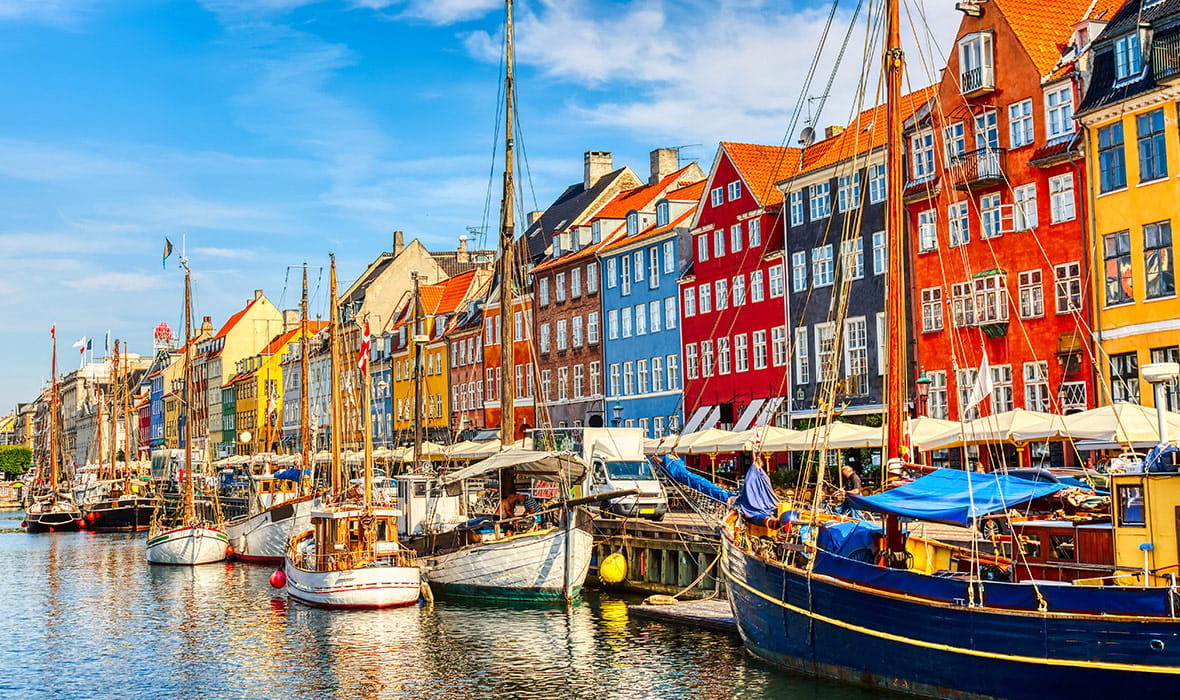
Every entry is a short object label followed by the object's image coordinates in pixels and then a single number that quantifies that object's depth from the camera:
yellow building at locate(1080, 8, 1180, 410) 38.53
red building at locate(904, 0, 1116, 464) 43.16
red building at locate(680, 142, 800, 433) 58.75
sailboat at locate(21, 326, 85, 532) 91.56
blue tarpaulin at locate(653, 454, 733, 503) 31.05
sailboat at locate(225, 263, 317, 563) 56.69
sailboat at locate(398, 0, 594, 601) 37.38
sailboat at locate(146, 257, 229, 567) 58.78
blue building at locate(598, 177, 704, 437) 66.56
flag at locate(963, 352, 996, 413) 28.64
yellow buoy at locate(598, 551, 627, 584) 38.88
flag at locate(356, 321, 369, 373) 48.81
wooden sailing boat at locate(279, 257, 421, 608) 38.34
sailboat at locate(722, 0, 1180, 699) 18.69
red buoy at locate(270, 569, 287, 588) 44.94
